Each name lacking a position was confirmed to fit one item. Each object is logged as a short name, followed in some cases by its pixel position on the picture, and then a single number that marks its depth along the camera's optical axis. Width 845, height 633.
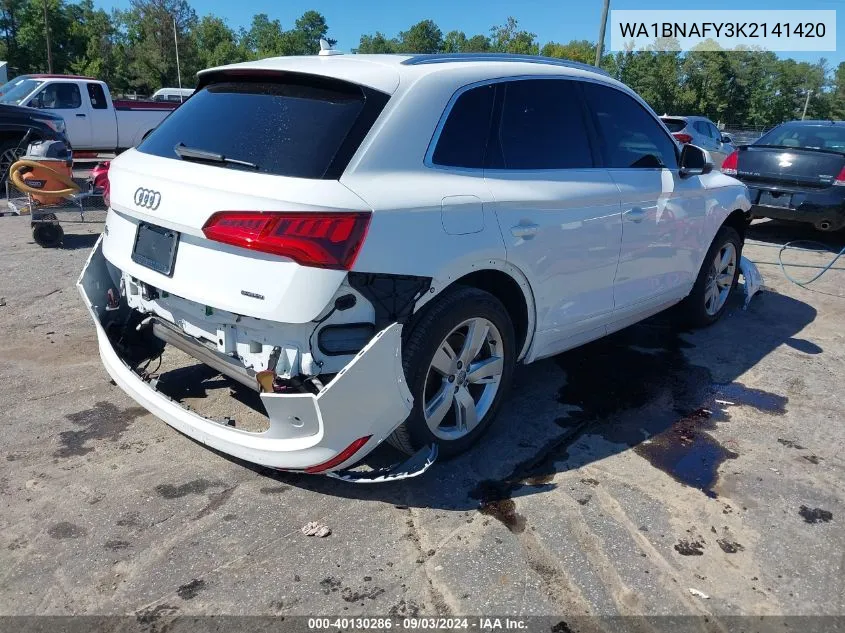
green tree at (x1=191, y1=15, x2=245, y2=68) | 59.58
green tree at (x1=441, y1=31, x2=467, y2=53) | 89.06
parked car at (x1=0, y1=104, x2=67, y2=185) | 11.34
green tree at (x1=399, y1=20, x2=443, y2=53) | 93.25
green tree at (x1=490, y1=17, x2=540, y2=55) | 69.56
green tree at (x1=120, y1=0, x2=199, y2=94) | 50.50
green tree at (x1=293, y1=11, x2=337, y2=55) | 102.34
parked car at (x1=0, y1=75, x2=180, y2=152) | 14.61
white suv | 2.68
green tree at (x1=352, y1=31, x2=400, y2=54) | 93.38
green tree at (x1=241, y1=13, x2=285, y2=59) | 76.50
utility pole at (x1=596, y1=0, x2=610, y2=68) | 17.45
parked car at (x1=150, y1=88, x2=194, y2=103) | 29.09
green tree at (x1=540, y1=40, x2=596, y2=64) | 75.79
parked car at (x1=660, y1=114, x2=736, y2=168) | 16.78
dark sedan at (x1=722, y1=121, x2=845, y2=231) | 8.41
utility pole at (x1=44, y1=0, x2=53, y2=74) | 43.84
